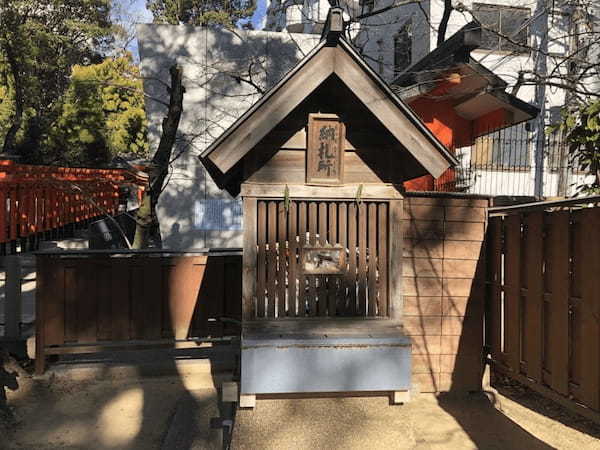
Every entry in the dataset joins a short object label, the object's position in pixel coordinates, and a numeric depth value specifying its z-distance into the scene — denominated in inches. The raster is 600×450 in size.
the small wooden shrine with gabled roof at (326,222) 166.2
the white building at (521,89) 624.8
